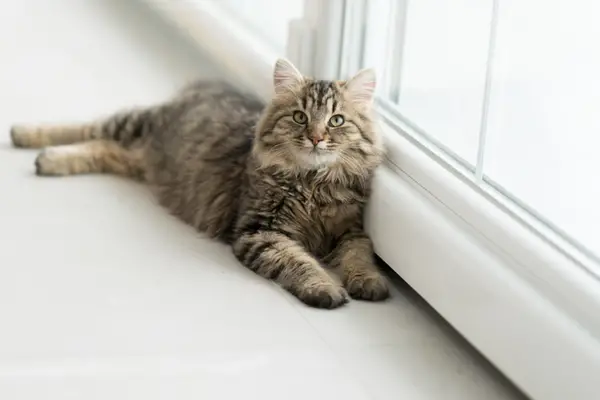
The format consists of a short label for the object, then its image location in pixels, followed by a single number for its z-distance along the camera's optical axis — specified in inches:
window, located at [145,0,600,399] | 54.7
